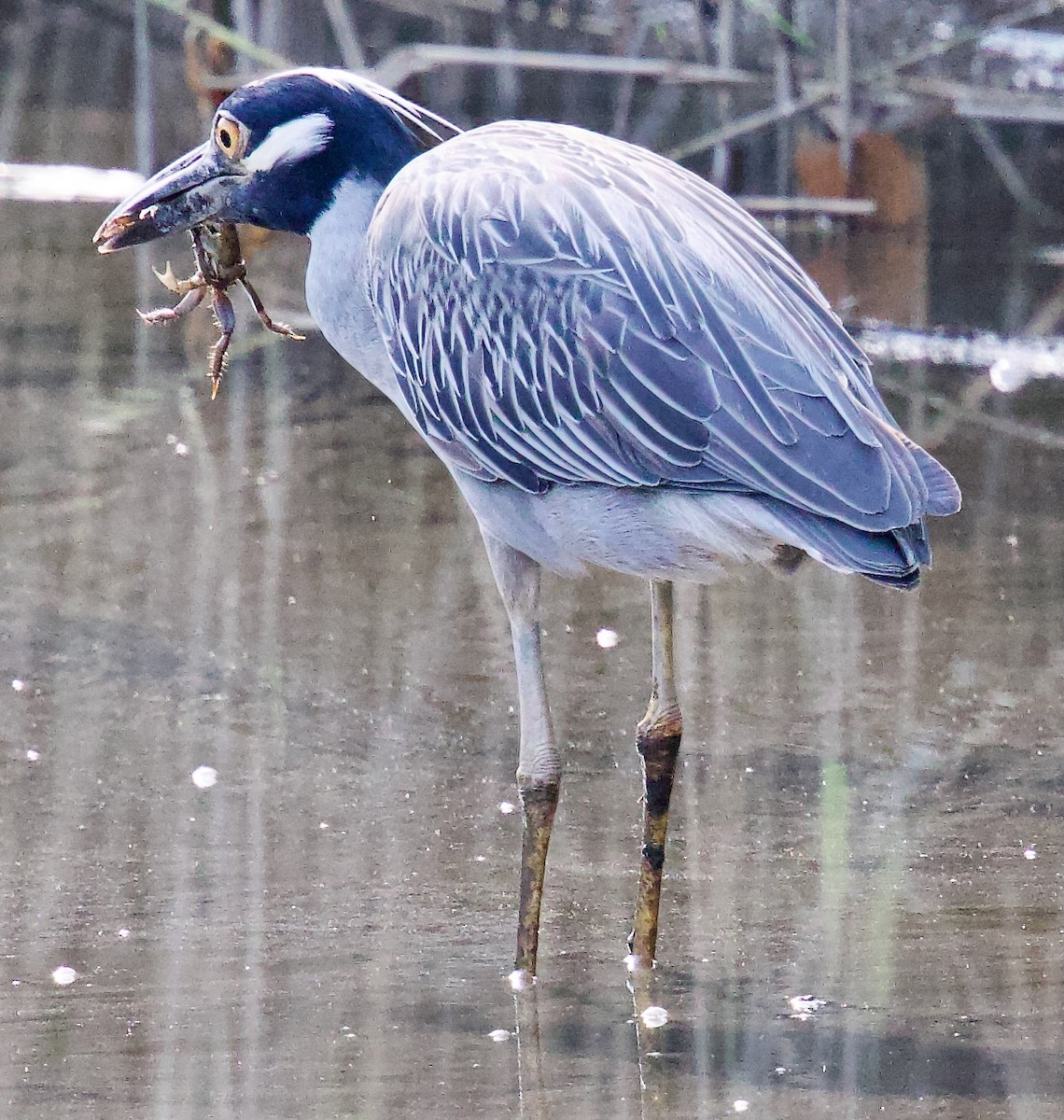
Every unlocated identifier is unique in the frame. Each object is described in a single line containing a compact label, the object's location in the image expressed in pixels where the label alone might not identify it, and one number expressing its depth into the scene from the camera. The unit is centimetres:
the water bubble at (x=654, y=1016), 730
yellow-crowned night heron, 718
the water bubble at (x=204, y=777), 940
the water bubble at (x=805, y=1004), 736
